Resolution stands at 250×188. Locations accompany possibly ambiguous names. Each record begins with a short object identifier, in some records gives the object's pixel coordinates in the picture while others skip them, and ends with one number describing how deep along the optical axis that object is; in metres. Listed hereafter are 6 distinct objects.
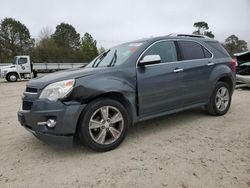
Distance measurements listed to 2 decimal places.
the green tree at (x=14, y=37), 37.56
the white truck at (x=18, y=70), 17.66
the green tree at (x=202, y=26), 52.12
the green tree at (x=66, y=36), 46.88
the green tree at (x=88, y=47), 40.69
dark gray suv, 2.95
